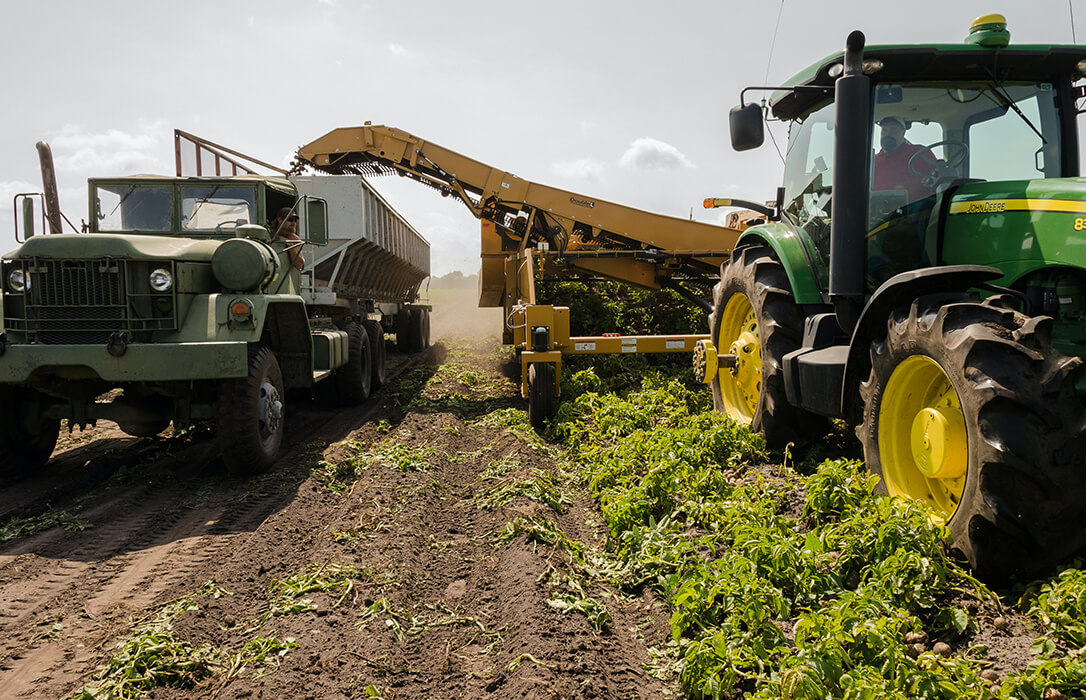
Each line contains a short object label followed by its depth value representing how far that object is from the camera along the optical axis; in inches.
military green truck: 206.5
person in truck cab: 293.9
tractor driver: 171.0
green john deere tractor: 111.7
